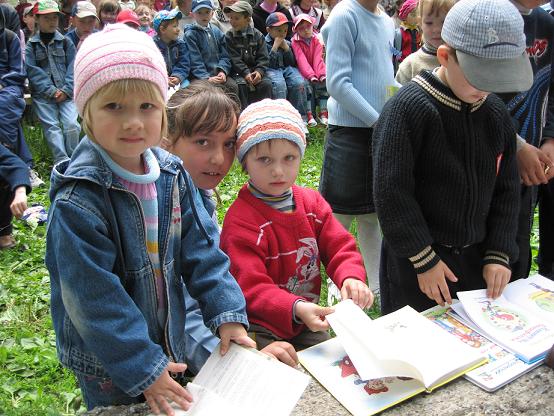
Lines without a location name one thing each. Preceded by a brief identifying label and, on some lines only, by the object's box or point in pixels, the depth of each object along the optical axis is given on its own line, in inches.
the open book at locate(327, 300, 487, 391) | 55.5
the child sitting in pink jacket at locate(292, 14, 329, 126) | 325.1
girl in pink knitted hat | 51.5
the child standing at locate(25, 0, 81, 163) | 241.4
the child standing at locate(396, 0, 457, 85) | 101.7
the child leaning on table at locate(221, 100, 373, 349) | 69.2
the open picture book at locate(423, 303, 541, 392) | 58.5
